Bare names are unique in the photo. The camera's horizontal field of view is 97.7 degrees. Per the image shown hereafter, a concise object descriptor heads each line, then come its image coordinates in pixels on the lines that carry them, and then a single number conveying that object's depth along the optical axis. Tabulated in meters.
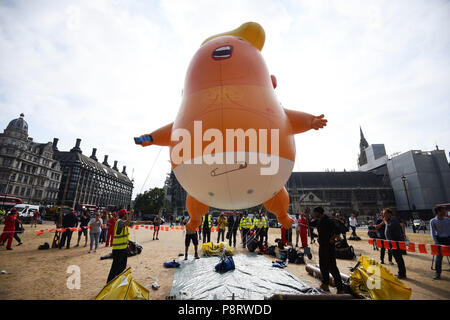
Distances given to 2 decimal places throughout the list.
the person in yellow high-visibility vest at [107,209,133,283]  4.91
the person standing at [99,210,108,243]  11.46
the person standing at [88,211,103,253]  9.38
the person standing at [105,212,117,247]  10.59
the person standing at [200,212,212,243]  10.40
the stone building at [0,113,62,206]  41.48
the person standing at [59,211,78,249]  9.52
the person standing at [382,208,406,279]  6.43
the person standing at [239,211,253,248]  10.81
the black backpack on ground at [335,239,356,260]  8.49
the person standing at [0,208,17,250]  9.00
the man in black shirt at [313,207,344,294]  4.49
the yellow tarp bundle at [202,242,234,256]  8.50
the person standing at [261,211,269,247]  10.36
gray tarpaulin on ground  4.42
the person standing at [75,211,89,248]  10.26
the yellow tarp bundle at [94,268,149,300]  2.95
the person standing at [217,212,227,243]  11.74
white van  23.81
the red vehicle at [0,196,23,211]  25.48
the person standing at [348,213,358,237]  14.25
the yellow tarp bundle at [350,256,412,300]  3.58
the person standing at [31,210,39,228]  20.35
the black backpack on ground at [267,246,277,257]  8.87
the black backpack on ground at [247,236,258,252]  9.66
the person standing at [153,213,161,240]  14.39
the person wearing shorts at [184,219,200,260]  7.85
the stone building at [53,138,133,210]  57.25
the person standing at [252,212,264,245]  10.40
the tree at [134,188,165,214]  49.01
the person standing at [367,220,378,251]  9.66
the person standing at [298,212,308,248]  9.12
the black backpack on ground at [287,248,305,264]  7.49
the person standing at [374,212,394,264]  7.43
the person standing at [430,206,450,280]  5.68
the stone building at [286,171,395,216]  53.09
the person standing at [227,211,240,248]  11.05
